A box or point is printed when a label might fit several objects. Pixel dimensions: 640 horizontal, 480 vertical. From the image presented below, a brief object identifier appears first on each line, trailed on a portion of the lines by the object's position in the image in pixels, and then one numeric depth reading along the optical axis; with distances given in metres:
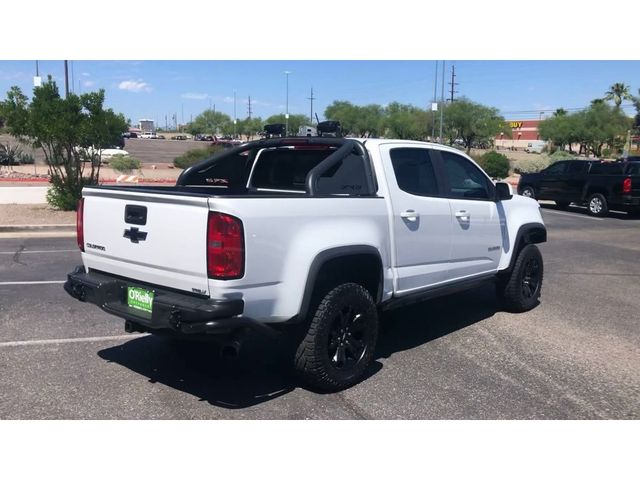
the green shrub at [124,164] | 28.77
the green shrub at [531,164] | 37.56
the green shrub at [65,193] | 14.54
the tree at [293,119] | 77.14
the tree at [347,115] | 72.06
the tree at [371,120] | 69.00
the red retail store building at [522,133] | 117.69
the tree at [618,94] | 83.25
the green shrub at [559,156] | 39.71
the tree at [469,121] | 59.25
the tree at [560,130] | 60.31
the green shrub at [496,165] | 33.91
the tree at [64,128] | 13.58
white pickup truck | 3.78
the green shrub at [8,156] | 31.97
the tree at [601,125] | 58.06
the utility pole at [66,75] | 19.50
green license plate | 4.07
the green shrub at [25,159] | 34.28
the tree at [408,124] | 63.47
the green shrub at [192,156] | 31.22
